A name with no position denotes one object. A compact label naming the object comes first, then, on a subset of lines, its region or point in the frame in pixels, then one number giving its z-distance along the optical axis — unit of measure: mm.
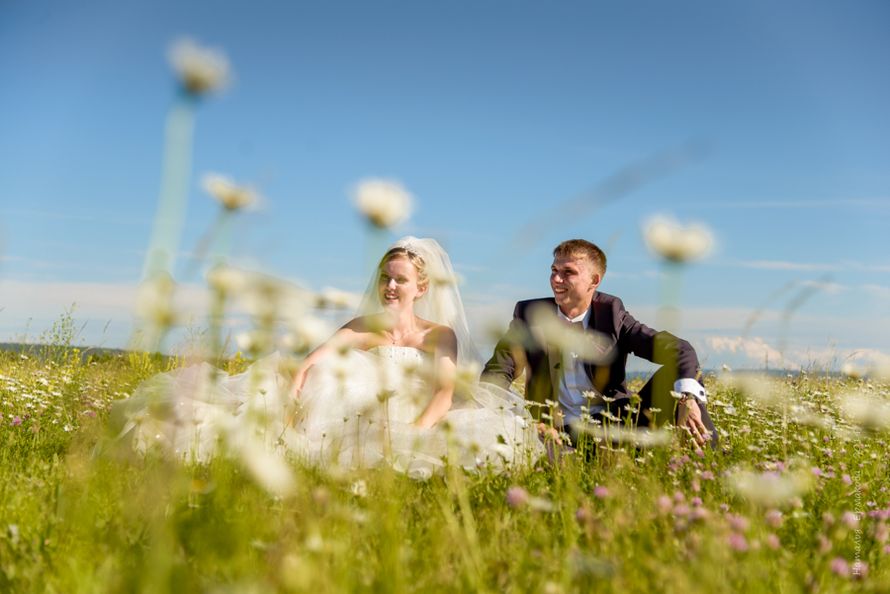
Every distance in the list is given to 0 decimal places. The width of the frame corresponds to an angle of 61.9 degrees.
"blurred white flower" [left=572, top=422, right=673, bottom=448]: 4258
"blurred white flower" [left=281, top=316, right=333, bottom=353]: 1888
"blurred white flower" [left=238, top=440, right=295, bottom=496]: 1287
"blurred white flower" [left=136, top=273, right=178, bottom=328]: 1625
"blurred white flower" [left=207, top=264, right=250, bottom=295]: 1712
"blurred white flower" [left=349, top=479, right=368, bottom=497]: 2736
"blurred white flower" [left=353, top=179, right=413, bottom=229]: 1910
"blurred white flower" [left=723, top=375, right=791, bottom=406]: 4684
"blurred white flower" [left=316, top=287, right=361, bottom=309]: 2061
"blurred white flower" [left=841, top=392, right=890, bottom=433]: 4844
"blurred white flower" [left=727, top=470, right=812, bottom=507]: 2320
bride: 4383
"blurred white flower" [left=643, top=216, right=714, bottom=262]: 2094
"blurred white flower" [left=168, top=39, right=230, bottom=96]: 1545
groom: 5496
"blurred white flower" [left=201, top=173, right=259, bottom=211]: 1796
